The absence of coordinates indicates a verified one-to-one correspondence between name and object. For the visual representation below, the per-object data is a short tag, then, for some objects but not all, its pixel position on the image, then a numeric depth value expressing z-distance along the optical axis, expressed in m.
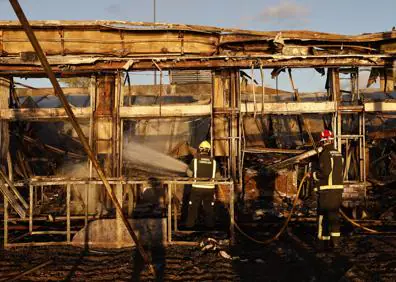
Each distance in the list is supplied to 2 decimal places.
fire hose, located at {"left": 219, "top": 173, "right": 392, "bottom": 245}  8.58
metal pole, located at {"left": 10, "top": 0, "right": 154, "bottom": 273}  3.48
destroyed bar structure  10.93
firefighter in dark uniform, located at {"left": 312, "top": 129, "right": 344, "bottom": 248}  8.28
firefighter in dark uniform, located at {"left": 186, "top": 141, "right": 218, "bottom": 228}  9.30
